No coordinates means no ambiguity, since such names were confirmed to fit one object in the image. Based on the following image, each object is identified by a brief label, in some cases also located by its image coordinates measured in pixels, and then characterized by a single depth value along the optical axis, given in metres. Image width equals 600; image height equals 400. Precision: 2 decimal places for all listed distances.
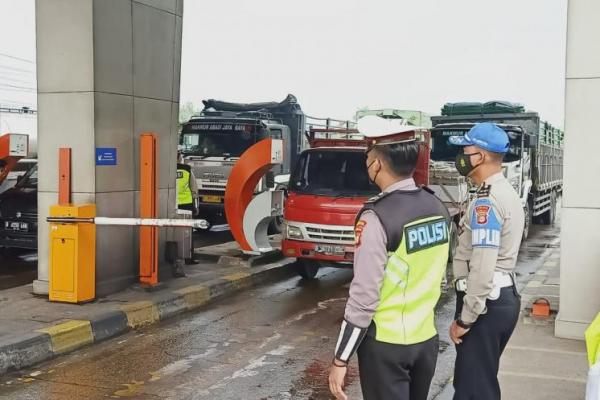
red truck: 9.59
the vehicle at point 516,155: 12.95
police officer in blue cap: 3.61
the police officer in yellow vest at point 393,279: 2.87
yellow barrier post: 7.63
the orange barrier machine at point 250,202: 10.66
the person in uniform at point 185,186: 12.27
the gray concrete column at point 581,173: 6.27
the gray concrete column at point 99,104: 8.02
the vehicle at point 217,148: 15.57
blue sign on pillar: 8.12
